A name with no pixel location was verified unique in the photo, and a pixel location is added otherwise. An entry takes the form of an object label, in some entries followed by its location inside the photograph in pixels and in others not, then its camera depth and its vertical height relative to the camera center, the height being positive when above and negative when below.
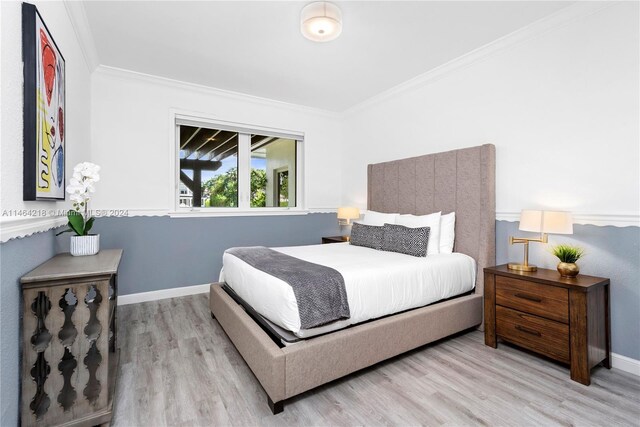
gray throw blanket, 1.77 -0.47
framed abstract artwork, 1.46 +0.57
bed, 1.74 -0.77
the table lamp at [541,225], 2.17 -0.09
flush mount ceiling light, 2.25 +1.47
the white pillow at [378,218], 3.59 -0.06
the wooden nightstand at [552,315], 1.97 -0.74
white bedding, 1.85 -0.52
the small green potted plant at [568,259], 2.15 -0.35
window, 3.99 +0.67
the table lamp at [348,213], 4.34 +0.00
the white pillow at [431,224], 3.00 -0.12
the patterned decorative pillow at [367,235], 3.29 -0.25
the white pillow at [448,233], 3.05 -0.20
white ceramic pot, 1.94 -0.20
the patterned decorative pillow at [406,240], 2.84 -0.26
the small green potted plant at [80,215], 1.94 +0.01
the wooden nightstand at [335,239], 4.30 -0.38
